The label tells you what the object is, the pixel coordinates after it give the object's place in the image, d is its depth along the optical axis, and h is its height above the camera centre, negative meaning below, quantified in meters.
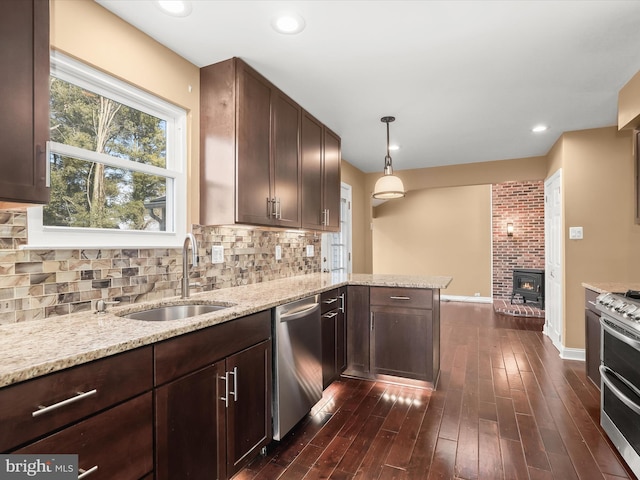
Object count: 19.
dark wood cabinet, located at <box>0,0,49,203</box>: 1.09 +0.48
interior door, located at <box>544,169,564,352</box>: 3.93 -0.25
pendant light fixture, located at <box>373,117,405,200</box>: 3.22 +0.52
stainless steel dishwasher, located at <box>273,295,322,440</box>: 1.94 -0.77
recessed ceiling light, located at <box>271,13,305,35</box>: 1.84 +1.22
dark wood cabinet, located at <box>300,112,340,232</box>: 3.05 +0.63
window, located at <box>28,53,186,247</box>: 1.63 +0.42
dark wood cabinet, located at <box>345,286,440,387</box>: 2.79 -0.81
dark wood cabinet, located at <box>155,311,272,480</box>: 1.29 -0.72
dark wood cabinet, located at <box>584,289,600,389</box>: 2.62 -0.79
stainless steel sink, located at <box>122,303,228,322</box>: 1.84 -0.41
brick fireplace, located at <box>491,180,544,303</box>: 6.91 +0.17
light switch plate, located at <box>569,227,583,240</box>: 3.69 +0.06
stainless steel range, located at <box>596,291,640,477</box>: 1.77 -0.78
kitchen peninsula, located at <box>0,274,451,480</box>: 0.93 -0.51
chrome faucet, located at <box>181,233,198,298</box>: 1.97 -0.16
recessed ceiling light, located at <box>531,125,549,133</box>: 3.53 +1.18
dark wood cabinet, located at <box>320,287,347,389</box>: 2.62 -0.79
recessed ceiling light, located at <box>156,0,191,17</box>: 1.73 +1.22
